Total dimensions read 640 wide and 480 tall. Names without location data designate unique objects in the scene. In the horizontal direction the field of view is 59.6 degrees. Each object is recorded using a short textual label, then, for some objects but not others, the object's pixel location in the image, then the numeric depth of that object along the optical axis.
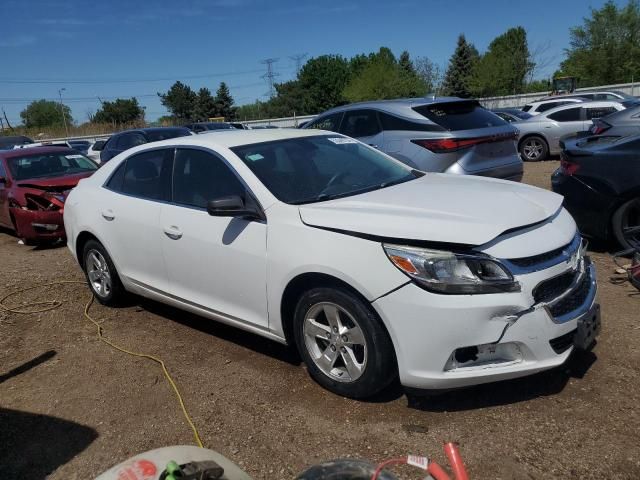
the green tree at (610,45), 51.69
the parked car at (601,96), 19.58
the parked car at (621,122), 9.00
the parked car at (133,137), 13.20
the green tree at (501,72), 59.88
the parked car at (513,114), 18.47
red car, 8.51
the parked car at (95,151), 19.21
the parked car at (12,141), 25.42
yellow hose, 3.47
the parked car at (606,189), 5.34
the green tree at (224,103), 85.86
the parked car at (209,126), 25.19
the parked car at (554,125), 14.39
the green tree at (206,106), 86.56
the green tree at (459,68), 69.56
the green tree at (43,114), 99.19
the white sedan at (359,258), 2.94
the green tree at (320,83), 91.31
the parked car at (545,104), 18.29
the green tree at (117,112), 88.75
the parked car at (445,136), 6.96
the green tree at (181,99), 93.56
